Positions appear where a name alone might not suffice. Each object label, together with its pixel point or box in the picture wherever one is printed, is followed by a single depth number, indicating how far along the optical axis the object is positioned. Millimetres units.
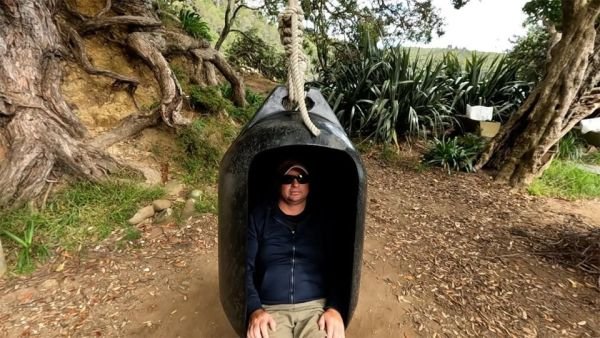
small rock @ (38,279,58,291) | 2438
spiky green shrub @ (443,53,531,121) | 5891
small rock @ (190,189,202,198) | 3500
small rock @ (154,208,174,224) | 3199
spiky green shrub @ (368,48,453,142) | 5336
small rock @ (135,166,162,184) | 3619
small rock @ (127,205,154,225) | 3123
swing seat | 1334
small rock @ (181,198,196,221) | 3314
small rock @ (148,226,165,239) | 3053
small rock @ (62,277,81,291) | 2463
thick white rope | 1300
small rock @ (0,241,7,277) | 2475
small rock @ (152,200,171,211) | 3287
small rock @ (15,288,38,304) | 2336
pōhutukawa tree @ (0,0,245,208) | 2994
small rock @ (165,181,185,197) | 3555
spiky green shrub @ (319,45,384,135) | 5555
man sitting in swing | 1607
